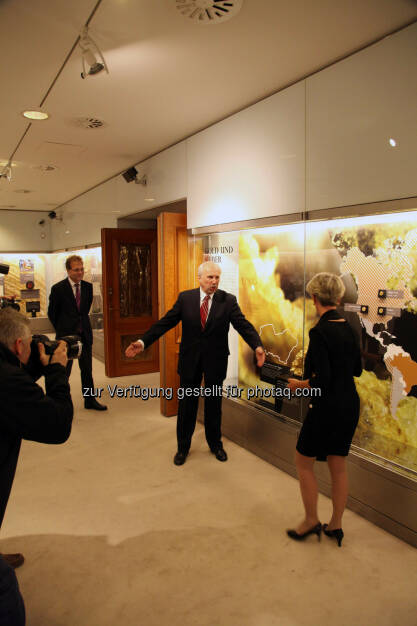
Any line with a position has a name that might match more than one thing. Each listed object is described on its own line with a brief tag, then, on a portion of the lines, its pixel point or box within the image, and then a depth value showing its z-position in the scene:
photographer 1.63
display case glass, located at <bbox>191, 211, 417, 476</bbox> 2.68
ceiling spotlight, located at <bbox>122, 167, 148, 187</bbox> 5.30
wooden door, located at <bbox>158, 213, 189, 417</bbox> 4.56
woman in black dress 2.37
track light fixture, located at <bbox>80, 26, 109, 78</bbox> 2.39
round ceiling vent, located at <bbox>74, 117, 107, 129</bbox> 3.98
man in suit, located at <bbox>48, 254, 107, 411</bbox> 4.84
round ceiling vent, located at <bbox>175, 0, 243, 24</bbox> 2.18
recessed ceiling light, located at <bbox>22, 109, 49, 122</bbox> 3.80
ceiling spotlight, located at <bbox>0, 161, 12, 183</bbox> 5.41
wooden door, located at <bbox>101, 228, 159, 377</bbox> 6.47
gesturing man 3.55
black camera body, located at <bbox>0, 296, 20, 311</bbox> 3.56
